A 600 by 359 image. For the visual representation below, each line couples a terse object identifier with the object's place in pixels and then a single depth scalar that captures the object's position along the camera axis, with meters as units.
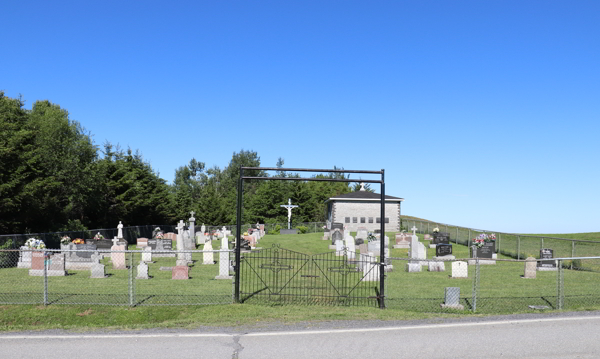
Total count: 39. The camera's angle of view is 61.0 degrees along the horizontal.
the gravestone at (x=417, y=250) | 26.15
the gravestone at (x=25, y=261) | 23.25
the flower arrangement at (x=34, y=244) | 23.70
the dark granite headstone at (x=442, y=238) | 36.69
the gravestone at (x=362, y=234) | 40.56
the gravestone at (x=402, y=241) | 36.84
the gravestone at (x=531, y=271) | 20.83
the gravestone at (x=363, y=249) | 29.14
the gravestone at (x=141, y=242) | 37.20
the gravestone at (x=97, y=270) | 19.38
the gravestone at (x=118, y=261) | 22.64
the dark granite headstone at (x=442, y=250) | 27.94
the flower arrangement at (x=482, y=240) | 26.09
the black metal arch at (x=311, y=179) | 12.47
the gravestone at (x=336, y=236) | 37.77
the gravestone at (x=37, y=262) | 20.12
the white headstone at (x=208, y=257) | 25.24
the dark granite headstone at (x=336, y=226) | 45.19
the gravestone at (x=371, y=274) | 19.02
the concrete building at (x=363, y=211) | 53.59
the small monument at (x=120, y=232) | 37.44
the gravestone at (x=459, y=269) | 20.16
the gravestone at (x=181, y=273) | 19.12
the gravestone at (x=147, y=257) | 25.80
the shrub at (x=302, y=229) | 55.70
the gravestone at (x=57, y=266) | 20.09
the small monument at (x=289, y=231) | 52.69
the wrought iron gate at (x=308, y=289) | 14.00
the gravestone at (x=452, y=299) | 13.08
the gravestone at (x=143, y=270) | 19.35
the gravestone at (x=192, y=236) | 34.69
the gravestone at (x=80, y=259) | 22.61
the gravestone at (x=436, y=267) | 22.58
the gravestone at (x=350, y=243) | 26.89
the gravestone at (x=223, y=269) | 19.50
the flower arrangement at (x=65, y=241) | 27.66
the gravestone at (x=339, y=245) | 29.46
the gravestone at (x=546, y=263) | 23.90
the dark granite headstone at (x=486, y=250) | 26.42
